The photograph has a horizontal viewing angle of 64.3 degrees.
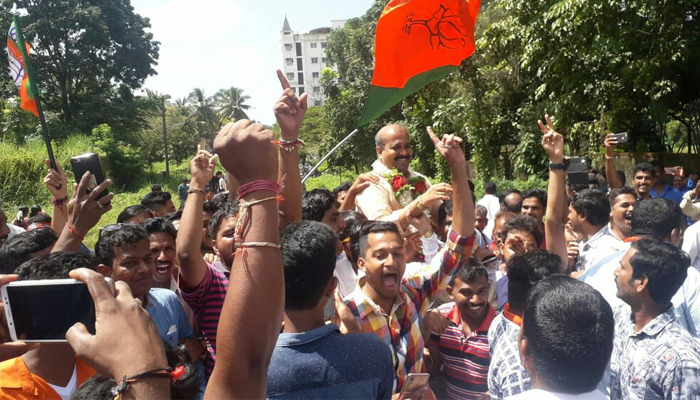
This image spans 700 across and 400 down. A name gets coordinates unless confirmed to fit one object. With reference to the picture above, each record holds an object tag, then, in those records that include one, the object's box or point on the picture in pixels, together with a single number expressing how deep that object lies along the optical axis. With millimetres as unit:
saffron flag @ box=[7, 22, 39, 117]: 5105
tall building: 87062
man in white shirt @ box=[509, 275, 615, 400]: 2004
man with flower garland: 4559
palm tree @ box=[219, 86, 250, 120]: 70938
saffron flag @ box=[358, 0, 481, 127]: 4199
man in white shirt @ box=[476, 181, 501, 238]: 7258
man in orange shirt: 1959
